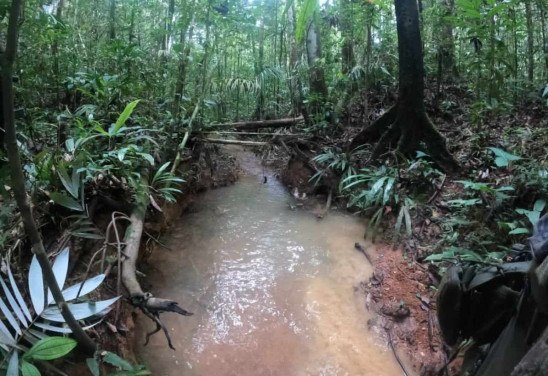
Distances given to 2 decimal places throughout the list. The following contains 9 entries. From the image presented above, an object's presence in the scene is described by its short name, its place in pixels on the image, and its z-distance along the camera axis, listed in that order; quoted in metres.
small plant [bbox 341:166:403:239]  4.58
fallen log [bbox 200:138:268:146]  6.24
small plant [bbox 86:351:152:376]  1.91
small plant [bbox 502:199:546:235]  3.02
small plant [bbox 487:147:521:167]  3.57
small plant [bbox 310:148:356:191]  5.53
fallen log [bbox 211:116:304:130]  7.90
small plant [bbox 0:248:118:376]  1.64
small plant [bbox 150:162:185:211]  4.07
